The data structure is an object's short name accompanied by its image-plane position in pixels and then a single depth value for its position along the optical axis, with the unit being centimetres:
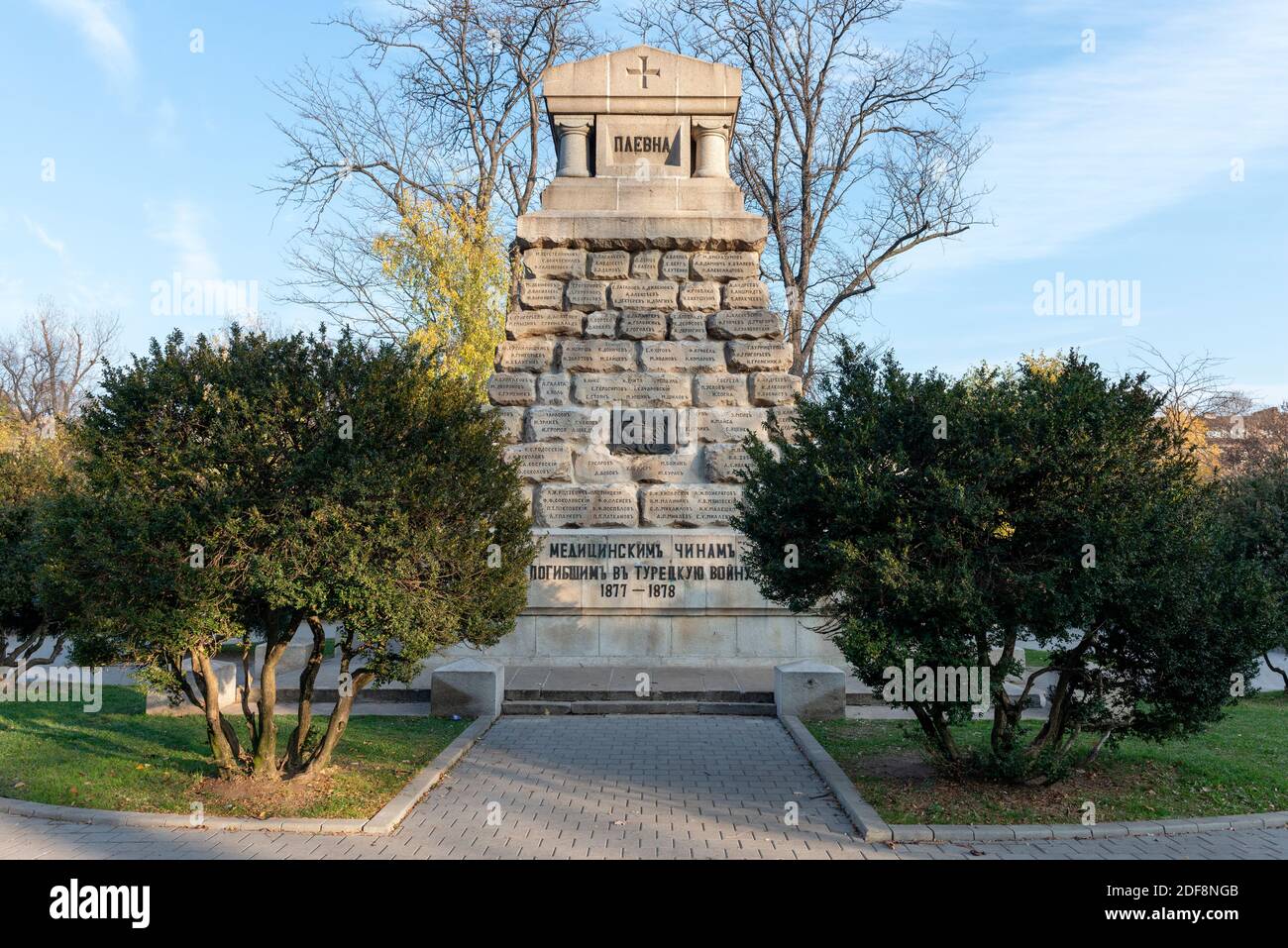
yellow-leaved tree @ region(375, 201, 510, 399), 2758
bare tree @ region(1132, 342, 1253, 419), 2469
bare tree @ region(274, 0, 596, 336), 2973
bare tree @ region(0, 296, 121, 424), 4759
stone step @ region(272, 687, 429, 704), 1212
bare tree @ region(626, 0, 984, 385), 2956
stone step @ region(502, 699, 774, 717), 1182
